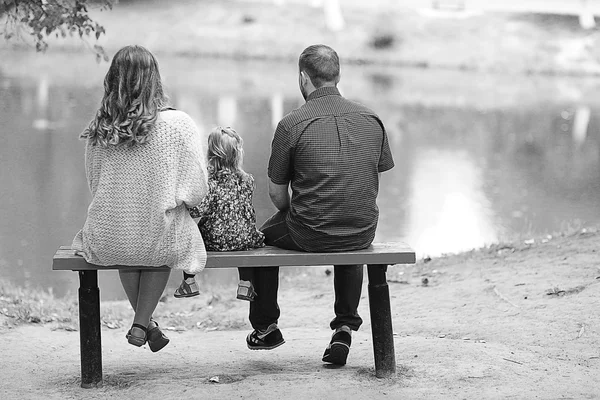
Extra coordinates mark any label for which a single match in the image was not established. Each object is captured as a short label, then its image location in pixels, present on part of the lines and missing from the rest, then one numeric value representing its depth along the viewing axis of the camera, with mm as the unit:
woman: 7840
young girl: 8594
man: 8375
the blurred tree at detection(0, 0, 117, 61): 13102
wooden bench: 8234
